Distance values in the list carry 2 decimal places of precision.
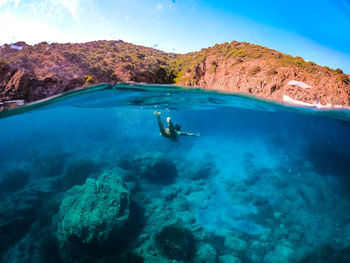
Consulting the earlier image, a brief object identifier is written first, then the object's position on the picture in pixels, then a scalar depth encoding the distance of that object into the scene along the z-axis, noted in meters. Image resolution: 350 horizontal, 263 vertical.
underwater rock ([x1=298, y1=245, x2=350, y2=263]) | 7.61
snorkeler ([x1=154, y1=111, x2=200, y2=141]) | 10.29
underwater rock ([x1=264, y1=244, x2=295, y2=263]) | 7.92
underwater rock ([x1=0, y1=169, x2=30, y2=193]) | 13.34
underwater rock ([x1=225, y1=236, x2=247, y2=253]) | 8.25
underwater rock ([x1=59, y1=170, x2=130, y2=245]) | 7.14
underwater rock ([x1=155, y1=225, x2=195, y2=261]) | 7.40
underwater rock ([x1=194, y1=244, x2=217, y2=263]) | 7.41
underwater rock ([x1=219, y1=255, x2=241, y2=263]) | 7.60
